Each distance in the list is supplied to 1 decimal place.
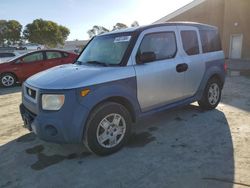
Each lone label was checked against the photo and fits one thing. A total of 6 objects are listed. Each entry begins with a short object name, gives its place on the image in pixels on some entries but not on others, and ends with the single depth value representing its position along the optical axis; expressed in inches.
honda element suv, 100.4
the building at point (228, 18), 487.4
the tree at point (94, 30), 2487.9
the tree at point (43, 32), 1466.4
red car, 301.3
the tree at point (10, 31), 1562.0
